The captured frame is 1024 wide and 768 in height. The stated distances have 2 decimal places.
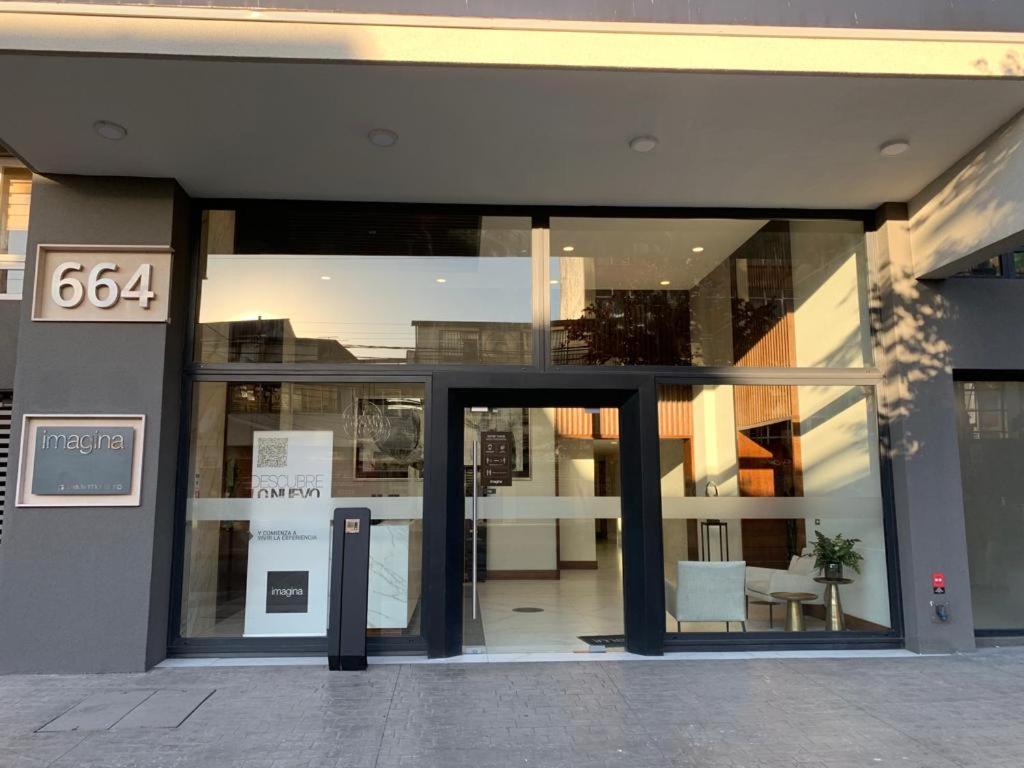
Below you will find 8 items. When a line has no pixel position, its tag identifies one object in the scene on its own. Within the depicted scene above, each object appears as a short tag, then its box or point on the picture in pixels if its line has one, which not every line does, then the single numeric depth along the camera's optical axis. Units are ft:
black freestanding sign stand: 17.53
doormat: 20.25
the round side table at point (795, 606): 20.38
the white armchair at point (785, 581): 20.56
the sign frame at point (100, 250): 18.31
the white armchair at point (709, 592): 20.22
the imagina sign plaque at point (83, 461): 17.81
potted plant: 20.61
